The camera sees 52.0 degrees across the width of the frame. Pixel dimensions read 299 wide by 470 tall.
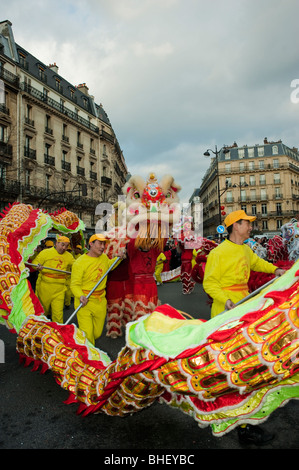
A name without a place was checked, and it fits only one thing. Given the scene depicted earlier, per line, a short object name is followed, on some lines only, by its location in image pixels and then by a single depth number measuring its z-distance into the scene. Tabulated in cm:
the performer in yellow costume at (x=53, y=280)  497
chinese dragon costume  144
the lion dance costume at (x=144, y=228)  398
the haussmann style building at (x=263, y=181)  4975
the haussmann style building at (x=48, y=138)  2511
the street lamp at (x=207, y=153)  1898
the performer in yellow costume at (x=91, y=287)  360
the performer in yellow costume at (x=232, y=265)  279
